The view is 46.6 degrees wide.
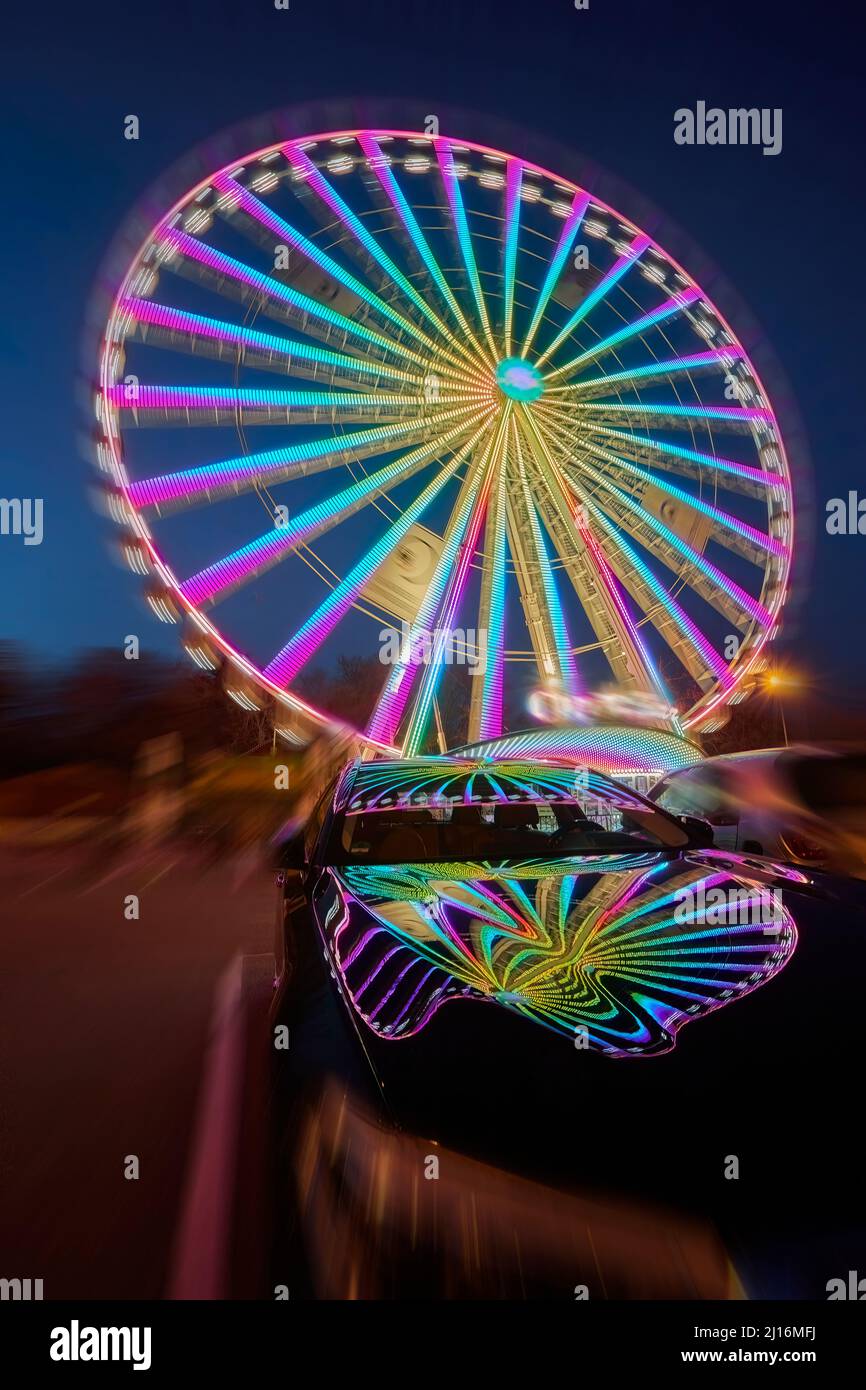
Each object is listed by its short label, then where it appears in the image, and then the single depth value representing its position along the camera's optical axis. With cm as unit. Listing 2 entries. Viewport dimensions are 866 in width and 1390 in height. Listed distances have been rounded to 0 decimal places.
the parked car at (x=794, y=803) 591
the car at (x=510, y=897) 202
